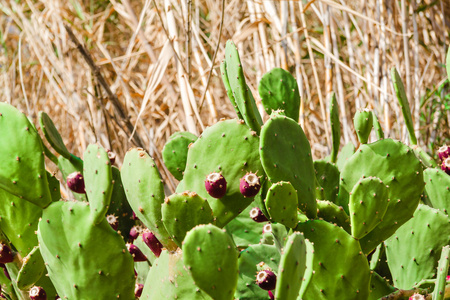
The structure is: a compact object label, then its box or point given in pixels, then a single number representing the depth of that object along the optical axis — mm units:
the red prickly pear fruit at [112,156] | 3018
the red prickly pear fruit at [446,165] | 3033
